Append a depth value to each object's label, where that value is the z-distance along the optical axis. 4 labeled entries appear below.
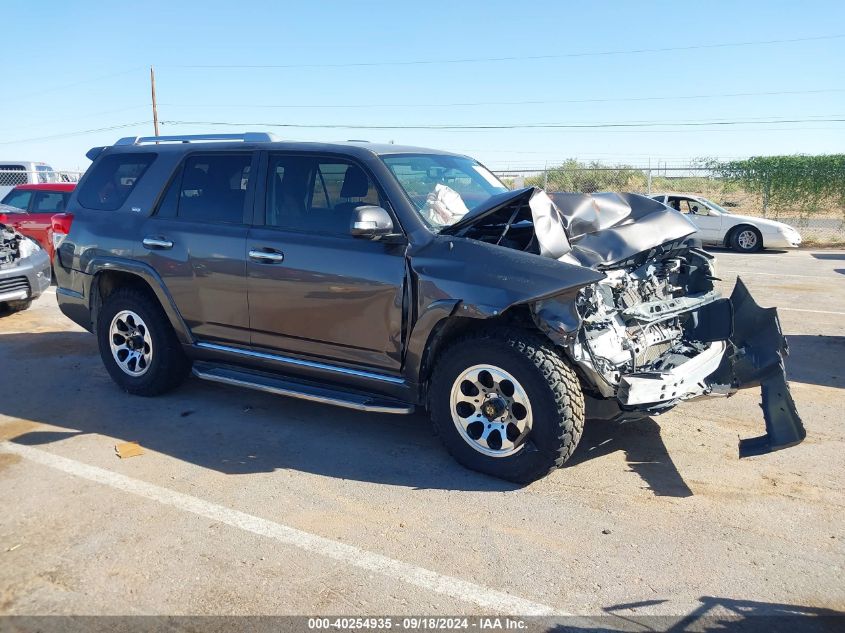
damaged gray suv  4.14
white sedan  17.00
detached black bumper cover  4.15
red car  13.12
